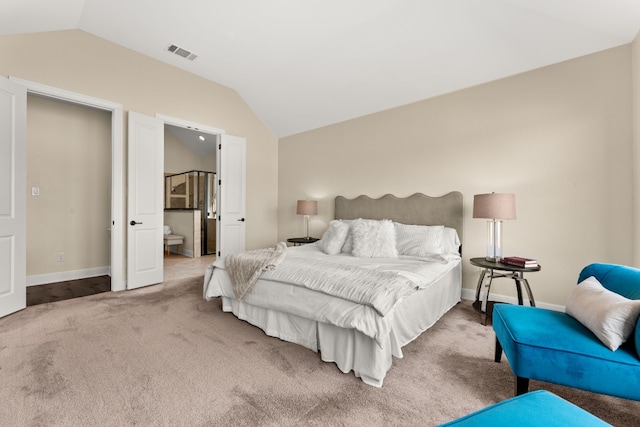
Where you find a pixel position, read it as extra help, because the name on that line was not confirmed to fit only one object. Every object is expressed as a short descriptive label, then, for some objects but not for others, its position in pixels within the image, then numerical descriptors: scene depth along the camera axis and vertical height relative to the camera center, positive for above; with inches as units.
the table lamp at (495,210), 113.5 +0.8
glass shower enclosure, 282.7 +14.7
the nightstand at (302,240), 194.9 -19.6
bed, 73.0 -27.6
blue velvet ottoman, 37.8 -27.3
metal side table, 106.5 -24.2
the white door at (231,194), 196.5 +11.4
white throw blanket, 101.0 -19.7
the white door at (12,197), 112.3 +5.3
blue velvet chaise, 53.1 -27.0
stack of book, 107.5 -18.6
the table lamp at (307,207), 196.2 +2.8
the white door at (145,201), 154.6 +5.3
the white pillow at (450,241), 135.6 -13.9
